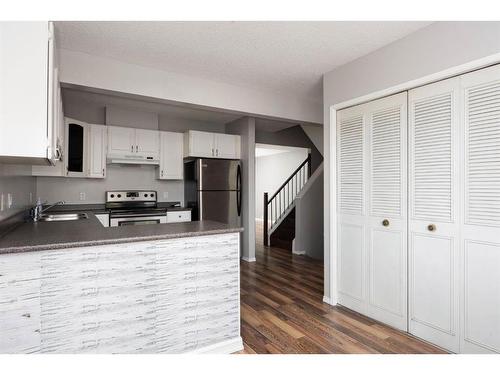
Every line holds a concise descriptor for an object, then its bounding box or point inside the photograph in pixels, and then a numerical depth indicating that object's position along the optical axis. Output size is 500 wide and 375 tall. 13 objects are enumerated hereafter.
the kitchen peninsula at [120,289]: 1.57
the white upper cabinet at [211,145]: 4.75
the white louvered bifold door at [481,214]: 1.99
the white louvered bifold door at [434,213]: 2.21
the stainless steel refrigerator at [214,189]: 4.67
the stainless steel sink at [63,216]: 3.54
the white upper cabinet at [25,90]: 1.51
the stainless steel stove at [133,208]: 3.96
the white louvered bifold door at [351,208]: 2.89
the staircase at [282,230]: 5.98
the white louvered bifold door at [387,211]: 2.55
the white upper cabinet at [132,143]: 4.29
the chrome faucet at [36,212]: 3.06
